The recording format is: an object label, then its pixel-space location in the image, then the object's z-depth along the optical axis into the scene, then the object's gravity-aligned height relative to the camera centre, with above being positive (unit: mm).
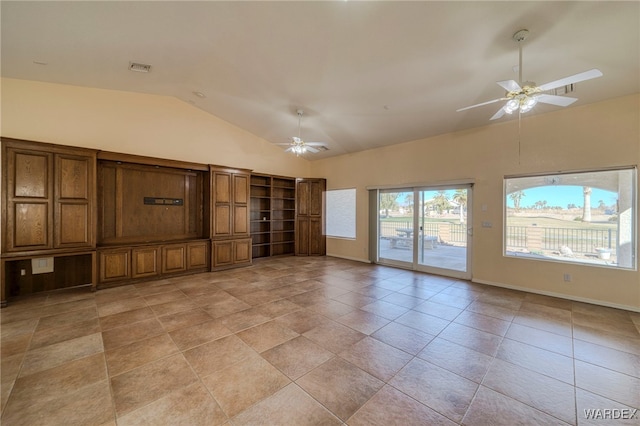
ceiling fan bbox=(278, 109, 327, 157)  5093 +1401
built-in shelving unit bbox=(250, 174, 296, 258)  7805 -97
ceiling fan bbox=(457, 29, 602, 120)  2604 +1328
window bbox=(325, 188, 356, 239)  7773 -29
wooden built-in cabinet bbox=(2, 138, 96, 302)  3836 +64
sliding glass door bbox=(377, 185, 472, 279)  5578 -418
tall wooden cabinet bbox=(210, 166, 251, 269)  6172 -149
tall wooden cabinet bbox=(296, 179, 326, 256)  8336 -199
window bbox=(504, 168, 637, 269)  3969 -90
